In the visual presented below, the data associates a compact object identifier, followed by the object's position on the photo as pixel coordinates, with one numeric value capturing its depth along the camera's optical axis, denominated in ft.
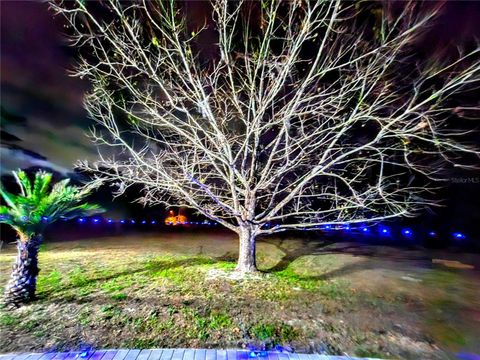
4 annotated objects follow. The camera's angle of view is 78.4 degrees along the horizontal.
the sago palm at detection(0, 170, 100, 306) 14.15
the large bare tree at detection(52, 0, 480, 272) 18.54
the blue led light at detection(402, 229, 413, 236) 46.14
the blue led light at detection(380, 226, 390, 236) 47.96
